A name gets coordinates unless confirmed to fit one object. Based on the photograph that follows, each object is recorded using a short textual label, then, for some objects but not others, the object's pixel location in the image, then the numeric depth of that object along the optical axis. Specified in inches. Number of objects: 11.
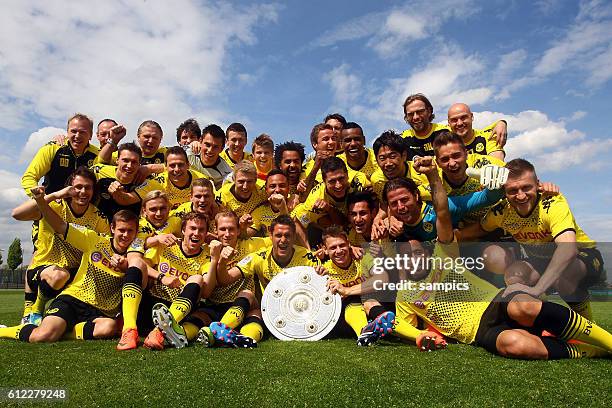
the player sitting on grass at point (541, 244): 160.1
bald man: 237.6
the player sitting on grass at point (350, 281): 187.5
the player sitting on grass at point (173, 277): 179.3
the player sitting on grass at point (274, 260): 204.2
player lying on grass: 139.9
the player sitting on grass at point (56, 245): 214.7
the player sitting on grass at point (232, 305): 166.1
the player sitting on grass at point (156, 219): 217.3
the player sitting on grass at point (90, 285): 188.7
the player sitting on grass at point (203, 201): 223.1
